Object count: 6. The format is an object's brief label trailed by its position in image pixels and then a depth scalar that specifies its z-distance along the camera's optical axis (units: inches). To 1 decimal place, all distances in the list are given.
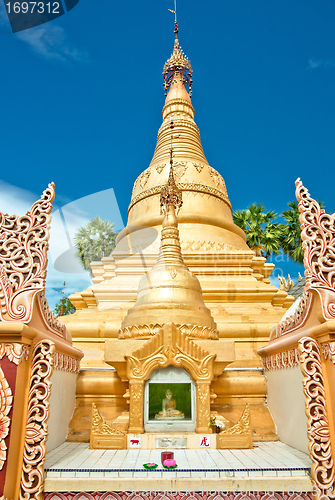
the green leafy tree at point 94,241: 1114.2
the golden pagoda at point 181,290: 290.8
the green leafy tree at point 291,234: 941.8
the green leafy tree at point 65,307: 1401.3
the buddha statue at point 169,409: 249.1
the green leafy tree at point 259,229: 975.0
